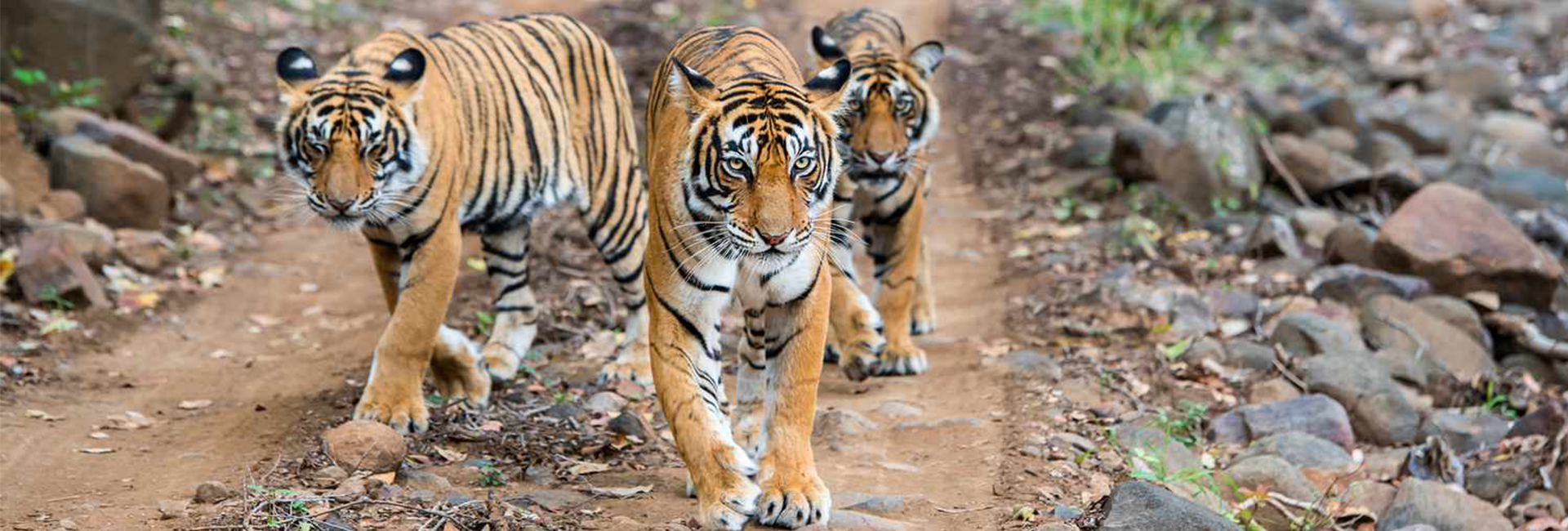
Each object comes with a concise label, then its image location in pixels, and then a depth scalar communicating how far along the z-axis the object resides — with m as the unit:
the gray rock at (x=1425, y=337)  15.62
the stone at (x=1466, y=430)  14.20
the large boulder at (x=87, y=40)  18.62
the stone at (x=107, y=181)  16.92
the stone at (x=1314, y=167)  19.75
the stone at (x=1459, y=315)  16.47
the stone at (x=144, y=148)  17.91
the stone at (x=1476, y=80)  27.45
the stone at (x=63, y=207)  16.52
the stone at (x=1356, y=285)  16.39
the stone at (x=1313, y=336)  14.88
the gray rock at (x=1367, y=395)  13.96
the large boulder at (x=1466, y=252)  16.98
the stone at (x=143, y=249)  16.20
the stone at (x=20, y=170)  16.48
